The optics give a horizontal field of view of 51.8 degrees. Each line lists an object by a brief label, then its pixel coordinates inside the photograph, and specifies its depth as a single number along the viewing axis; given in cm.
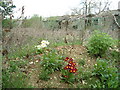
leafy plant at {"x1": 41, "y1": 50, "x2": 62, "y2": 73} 350
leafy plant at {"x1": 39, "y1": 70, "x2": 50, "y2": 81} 322
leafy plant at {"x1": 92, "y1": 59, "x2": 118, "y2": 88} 289
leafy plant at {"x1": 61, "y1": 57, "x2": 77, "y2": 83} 307
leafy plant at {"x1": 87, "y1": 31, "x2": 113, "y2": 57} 443
